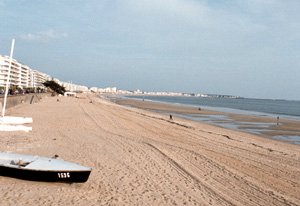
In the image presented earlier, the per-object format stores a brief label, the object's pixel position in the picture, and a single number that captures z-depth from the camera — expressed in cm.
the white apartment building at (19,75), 8724
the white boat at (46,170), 718
